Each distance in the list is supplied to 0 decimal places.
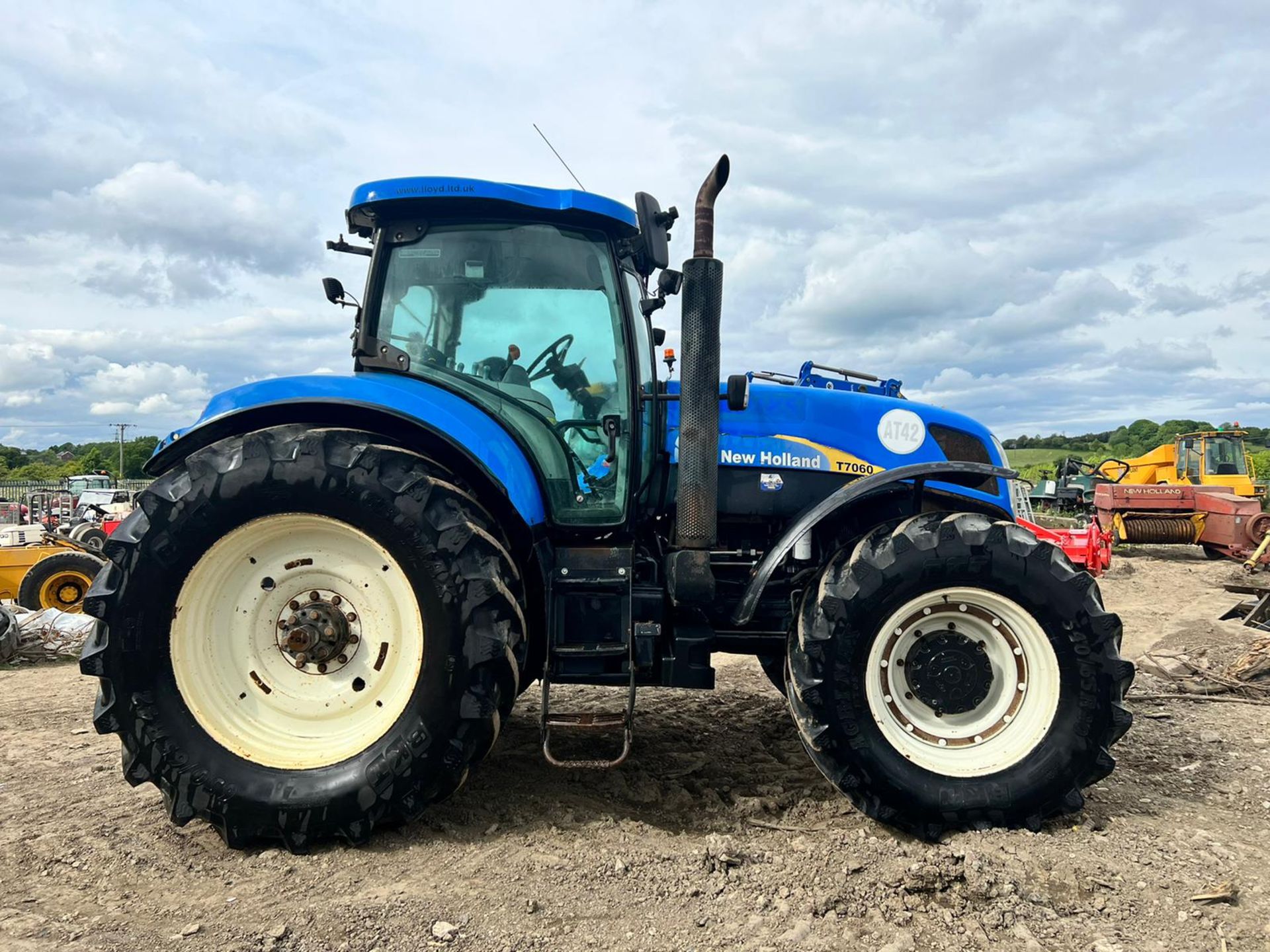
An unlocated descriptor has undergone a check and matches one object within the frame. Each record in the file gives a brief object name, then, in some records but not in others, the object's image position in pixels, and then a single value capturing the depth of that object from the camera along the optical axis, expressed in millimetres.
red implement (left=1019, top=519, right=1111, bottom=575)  8663
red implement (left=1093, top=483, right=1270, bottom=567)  13695
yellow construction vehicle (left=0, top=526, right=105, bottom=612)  9219
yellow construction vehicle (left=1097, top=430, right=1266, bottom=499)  16828
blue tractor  2988
